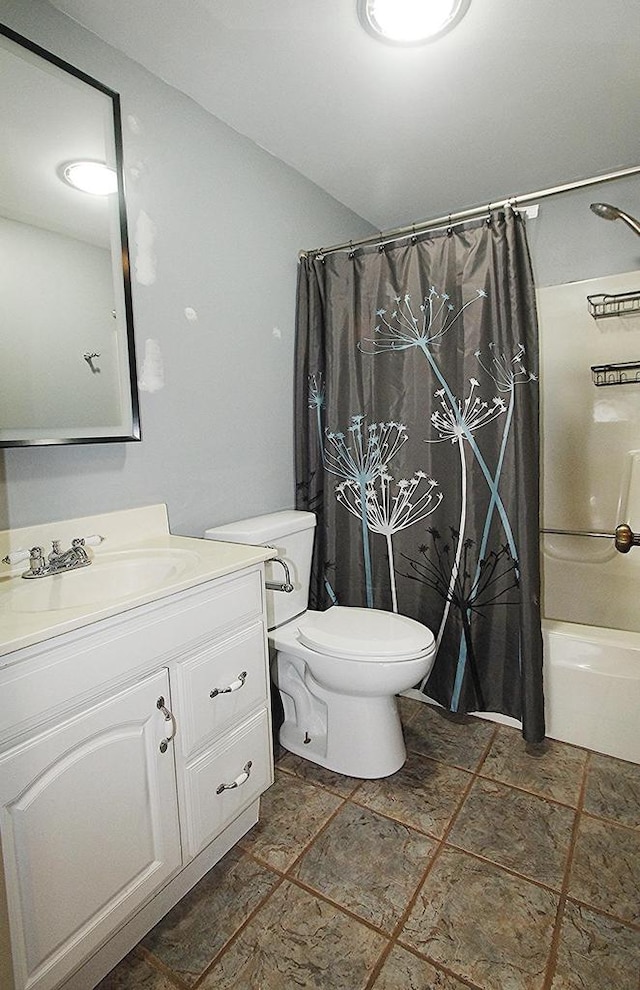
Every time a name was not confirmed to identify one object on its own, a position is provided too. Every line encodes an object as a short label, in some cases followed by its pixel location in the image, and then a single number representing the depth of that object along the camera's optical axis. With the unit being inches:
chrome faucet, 49.8
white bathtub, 69.3
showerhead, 67.0
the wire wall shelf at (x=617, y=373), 89.0
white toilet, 64.1
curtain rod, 62.1
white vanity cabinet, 35.1
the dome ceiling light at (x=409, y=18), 52.9
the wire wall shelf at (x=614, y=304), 88.8
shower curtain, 70.4
